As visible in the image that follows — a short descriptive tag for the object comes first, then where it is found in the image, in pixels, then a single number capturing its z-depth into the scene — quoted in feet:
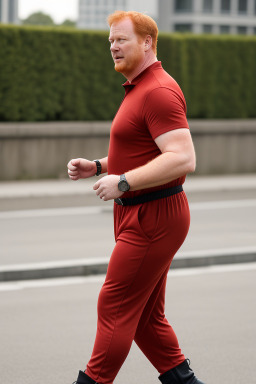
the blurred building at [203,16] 245.86
